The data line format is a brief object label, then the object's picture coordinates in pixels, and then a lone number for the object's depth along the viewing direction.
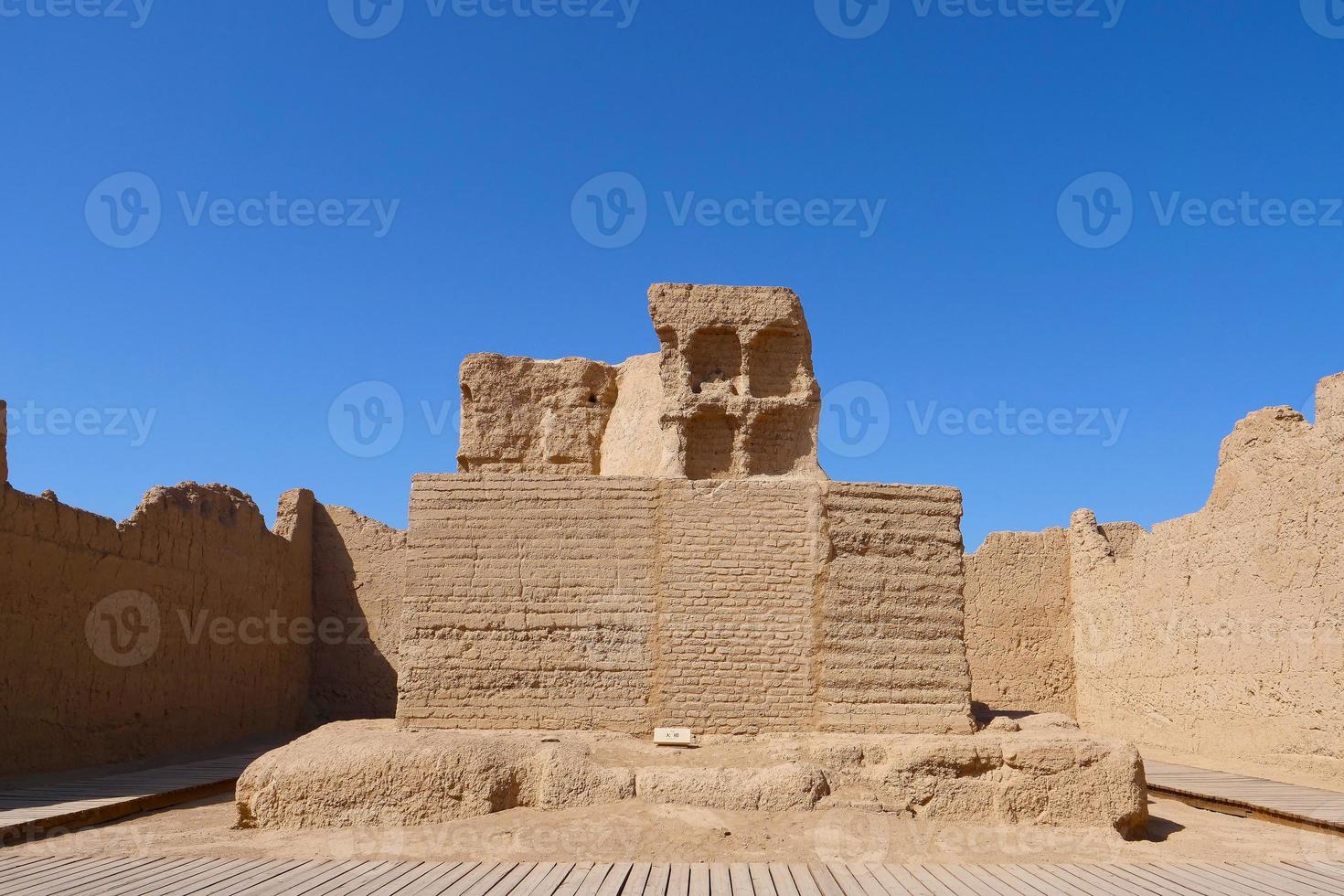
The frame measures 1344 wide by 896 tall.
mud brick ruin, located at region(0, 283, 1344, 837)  7.77
